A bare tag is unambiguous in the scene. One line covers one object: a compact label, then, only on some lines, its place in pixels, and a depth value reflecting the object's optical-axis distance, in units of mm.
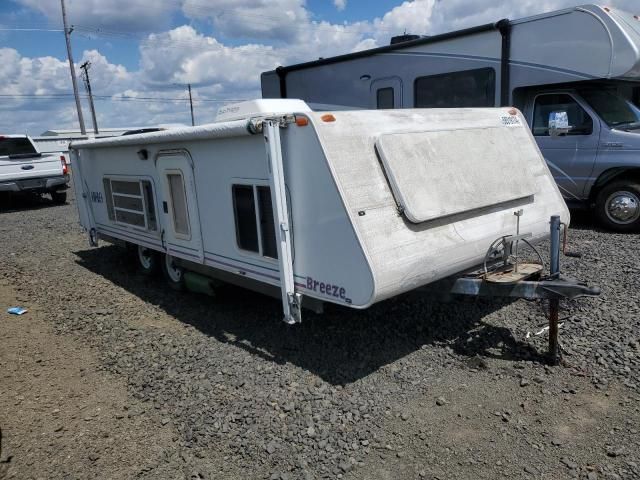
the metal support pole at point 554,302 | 3875
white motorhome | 7227
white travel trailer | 3688
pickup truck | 13289
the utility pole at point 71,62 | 27875
